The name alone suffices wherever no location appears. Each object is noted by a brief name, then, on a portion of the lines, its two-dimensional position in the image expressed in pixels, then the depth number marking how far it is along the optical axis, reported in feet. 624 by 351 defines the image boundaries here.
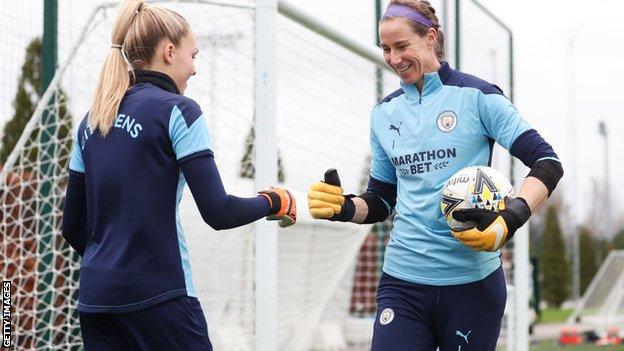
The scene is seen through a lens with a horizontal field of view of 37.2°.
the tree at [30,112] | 18.93
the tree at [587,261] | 176.35
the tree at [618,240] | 201.52
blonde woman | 9.52
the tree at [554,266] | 165.27
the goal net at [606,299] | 62.64
